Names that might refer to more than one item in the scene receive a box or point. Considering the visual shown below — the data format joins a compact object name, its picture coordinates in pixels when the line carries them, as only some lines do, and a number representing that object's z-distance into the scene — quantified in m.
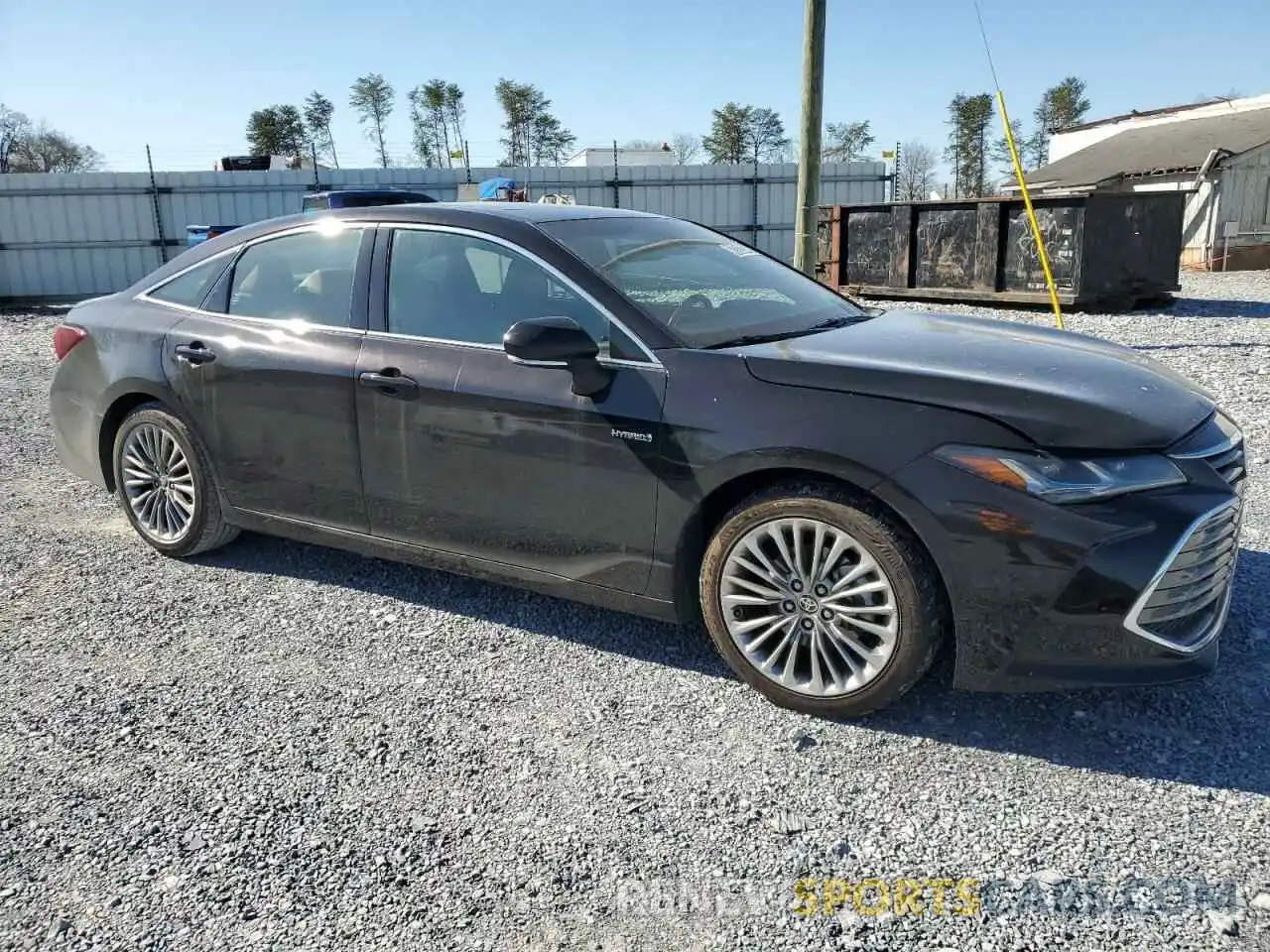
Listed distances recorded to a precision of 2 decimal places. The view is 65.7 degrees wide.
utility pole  9.95
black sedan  2.84
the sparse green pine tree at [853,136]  62.97
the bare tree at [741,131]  67.38
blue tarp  20.00
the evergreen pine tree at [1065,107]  71.38
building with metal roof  27.50
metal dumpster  12.82
